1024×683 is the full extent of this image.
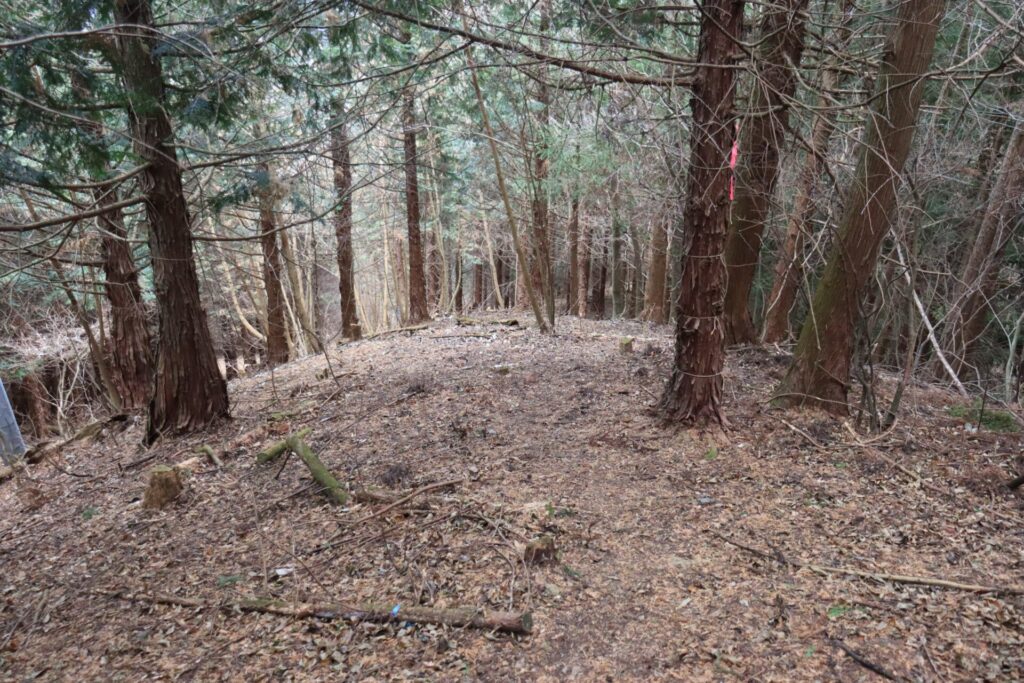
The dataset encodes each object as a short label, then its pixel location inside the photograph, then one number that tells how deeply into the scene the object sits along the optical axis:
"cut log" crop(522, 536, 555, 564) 3.34
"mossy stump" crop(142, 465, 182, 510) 4.64
